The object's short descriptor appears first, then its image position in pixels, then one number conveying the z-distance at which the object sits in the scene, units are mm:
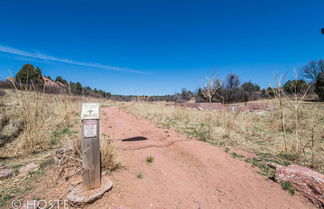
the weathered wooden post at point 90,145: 1624
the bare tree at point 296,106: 2984
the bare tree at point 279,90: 3059
